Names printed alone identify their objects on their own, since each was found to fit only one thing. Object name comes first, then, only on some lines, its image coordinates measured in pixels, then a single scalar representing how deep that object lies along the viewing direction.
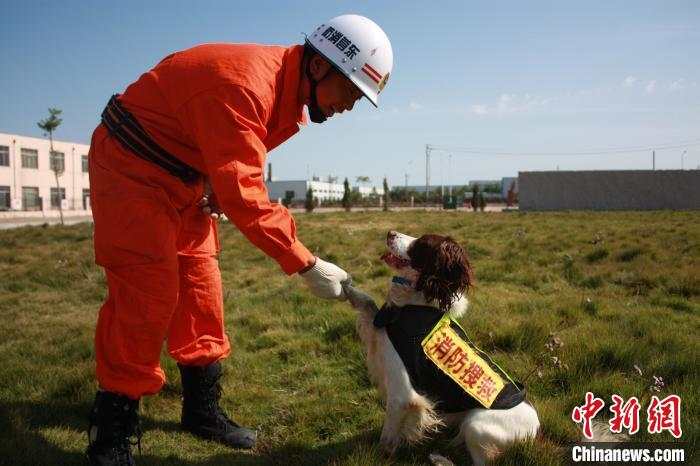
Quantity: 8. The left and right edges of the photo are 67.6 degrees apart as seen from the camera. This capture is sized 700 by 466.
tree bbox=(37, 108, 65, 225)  24.55
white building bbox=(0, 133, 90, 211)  45.41
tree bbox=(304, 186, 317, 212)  34.25
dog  2.68
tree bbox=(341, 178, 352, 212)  39.47
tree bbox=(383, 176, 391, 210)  38.31
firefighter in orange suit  2.36
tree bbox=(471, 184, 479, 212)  36.90
